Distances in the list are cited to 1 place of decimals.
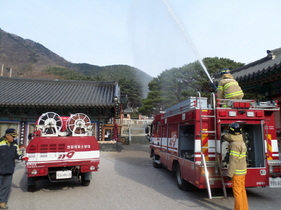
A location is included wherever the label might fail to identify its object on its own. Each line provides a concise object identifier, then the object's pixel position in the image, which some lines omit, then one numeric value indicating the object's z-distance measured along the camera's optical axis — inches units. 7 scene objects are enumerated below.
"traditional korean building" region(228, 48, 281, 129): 288.7
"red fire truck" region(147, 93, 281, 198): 185.3
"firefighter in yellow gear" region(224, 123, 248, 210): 161.6
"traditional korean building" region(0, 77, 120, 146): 565.3
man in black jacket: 181.2
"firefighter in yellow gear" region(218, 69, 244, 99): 206.2
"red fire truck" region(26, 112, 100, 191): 215.8
